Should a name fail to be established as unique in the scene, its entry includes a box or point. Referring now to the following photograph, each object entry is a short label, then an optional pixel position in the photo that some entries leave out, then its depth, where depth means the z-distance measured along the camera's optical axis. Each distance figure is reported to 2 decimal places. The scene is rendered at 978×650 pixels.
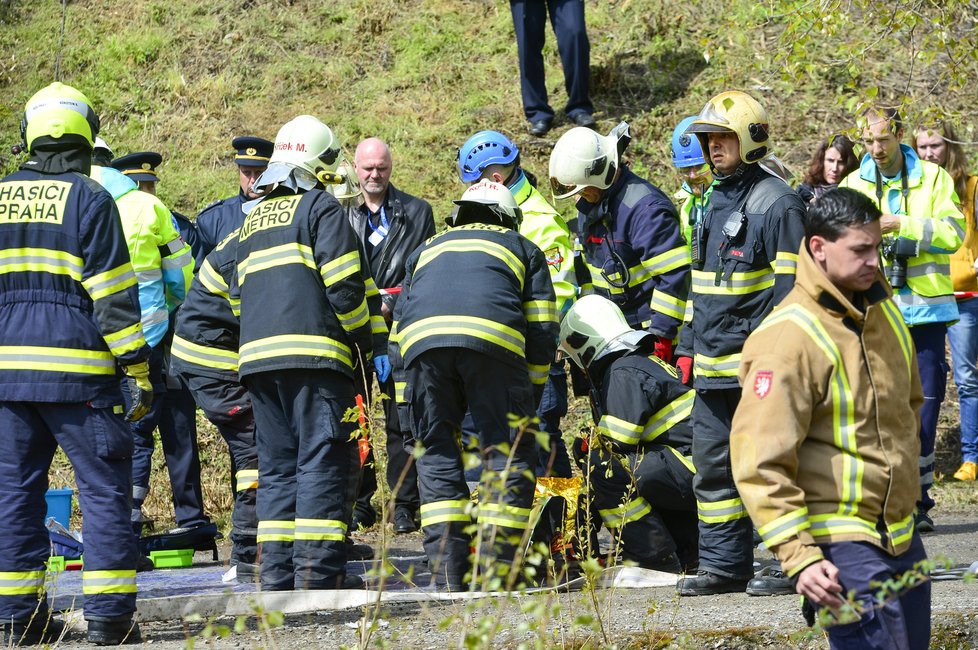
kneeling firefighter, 13.64
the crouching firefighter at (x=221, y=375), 14.48
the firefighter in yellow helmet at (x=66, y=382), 11.25
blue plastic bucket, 16.11
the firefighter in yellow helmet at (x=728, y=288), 12.23
